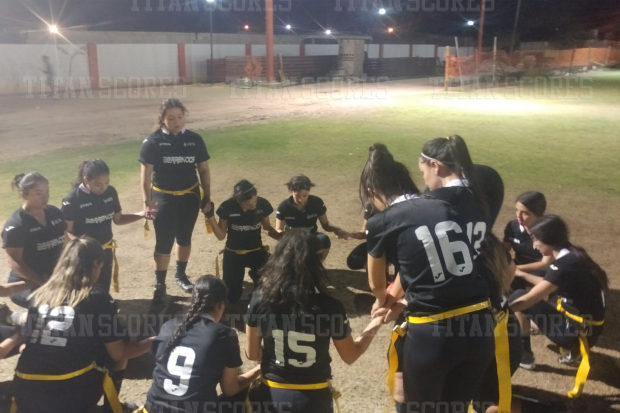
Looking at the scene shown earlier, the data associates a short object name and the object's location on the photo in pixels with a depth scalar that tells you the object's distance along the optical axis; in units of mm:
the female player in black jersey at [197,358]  3029
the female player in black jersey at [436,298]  2879
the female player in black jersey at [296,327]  3012
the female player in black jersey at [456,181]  3113
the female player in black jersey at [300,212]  5902
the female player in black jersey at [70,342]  3248
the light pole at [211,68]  34531
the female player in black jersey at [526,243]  4965
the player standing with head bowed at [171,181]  5805
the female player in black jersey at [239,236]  5723
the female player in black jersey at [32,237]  4668
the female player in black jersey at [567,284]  4219
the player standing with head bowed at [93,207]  5258
